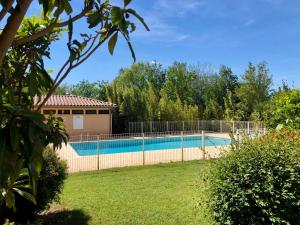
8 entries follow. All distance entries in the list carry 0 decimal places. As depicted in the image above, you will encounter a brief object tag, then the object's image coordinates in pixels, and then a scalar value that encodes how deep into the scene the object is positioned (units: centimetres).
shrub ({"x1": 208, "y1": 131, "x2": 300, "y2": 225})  347
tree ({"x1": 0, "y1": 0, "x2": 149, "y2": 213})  76
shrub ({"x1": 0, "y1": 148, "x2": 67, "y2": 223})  440
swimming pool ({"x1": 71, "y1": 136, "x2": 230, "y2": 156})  1145
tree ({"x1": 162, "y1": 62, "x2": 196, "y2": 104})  2980
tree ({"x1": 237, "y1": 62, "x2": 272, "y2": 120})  2546
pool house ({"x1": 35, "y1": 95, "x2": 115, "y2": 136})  1996
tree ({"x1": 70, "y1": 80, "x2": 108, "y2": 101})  3783
